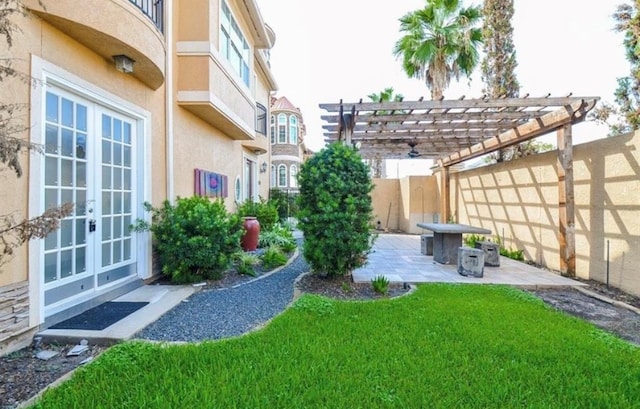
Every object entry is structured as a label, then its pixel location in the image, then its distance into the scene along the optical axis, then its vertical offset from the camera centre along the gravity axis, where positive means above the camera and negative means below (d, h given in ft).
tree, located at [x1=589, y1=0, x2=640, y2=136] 32.48 +12.93
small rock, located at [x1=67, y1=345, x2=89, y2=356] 11.61 -5.01
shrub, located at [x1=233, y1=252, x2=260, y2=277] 23.13 -4.05
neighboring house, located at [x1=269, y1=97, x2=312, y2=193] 69.31 +13.43
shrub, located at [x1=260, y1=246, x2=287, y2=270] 25.60 -4.09
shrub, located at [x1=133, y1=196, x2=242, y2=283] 19.75 -1.84
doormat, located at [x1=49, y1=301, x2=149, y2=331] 13.56 -4.77
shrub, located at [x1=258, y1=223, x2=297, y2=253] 32.17 -3.25
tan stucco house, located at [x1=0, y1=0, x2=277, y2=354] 12.51 +4.25
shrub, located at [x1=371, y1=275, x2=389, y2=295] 18.53 -4.43
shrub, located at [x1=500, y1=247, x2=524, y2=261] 29.85 -4.41
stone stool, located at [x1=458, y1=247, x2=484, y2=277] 22.21 -3.82
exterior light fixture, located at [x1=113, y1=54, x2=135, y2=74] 16.76 +7.49
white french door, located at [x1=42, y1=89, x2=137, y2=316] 14.14 +0.74
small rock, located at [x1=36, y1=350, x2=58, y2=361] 11.41 -5.08
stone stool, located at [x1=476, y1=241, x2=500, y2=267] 25.99 -3.84
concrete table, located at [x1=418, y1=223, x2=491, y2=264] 26.86 -3.16
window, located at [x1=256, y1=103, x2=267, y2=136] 46.19 +12.79
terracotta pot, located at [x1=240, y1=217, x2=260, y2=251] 30.48 -2.53
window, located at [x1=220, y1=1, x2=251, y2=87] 26.91 +14.82
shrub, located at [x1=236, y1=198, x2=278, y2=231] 35.65 -0.50
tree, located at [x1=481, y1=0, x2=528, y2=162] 44.14 +21.07
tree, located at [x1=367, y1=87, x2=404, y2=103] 61.93 +21.20
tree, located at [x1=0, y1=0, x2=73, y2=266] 7.47 +0.08
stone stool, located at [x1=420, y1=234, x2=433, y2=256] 31.12 -3.70
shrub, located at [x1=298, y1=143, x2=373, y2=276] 19.11 -0.11
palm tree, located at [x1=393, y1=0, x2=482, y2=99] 40.01 +20.30
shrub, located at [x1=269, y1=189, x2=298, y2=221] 55.06 +0.75
